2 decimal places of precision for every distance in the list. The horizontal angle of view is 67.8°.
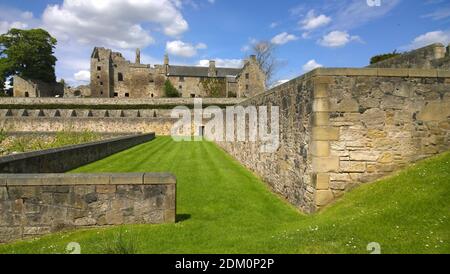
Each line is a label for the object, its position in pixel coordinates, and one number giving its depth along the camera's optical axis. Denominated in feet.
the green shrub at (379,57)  94.94
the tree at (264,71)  170.51
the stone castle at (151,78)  206.90
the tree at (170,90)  204.92
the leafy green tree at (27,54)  196.85
